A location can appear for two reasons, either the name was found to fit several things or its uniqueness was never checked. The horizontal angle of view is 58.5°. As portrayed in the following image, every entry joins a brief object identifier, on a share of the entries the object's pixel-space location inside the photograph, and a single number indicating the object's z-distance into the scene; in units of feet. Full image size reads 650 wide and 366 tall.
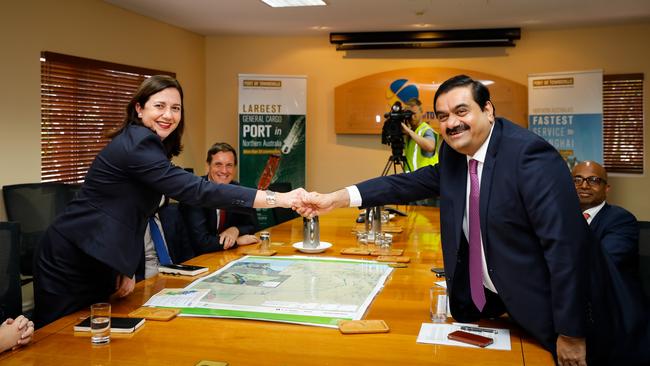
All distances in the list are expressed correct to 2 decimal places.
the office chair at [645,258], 7.72
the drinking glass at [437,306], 6.06
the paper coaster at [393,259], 8.99
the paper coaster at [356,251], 9.59
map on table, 6.11
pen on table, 5.72
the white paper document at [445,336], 5.32
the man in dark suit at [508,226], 5.37
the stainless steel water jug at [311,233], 9.83
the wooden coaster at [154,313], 5.97
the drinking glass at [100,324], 5.28
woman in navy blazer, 6.64
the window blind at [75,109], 16.55
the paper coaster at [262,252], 9.47
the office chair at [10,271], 6.55
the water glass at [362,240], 10.12
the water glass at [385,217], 13.42
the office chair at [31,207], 13.21
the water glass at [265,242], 9.78
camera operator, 17.98
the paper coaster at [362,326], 5.56
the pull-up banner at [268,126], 23.62
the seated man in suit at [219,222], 10.44
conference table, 4.91
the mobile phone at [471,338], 5.29
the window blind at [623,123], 22.04
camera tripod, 17.10
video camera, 17.31
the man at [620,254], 5.85
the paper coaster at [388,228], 12.19
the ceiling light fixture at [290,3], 18.11
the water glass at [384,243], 9.64
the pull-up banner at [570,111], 21.38
